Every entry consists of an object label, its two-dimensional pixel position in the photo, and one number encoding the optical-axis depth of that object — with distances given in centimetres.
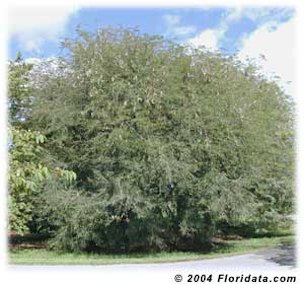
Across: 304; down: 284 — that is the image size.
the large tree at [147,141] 1278
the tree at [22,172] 455
